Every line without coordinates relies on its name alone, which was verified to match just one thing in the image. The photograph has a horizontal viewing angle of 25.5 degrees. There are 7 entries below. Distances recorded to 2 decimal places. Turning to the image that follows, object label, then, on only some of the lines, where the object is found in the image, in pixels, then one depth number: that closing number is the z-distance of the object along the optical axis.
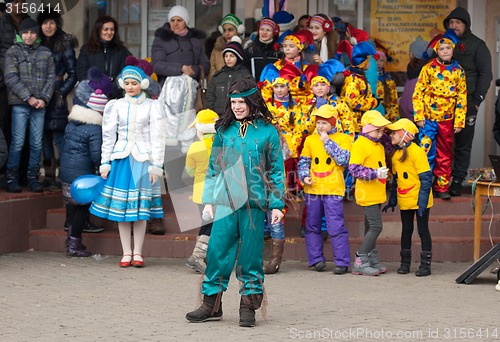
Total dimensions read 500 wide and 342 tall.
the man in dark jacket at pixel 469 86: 12.89
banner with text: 15.20
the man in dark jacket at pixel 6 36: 12.91
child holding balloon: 11.92
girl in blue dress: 11.51
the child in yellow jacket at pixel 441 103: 12.51
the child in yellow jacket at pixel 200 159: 11.01
